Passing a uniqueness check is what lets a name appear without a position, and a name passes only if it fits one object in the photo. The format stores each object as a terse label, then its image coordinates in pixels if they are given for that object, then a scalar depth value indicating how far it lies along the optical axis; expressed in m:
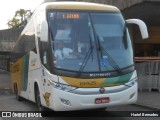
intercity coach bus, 9.86
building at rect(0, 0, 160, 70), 18.25
